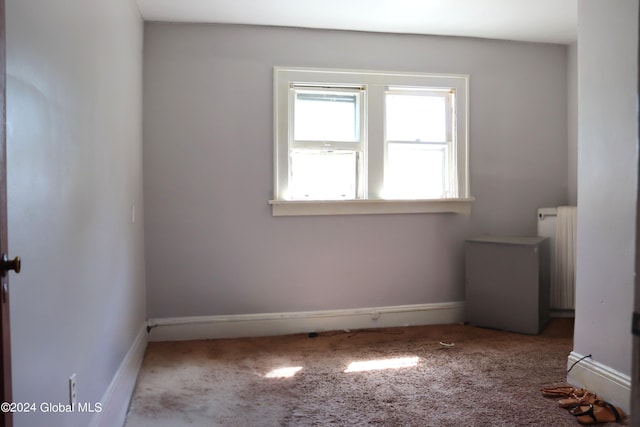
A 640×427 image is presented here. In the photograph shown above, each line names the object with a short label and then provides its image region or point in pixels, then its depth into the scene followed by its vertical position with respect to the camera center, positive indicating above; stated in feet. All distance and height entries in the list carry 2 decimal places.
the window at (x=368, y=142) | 11.19 +1.70
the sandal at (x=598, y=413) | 6.71 -3.25
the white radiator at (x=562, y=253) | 11.49 -1.26
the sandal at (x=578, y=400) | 7.12 -3.23
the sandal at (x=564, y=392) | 7.52 -3.24
